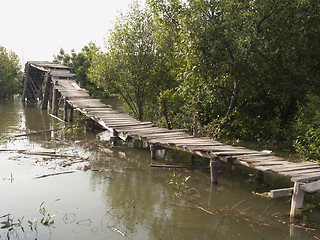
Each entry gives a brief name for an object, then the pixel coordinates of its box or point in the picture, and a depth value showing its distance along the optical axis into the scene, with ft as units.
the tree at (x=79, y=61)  137.02
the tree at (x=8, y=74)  118.73
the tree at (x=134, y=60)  54.29
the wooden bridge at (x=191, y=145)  24.12
